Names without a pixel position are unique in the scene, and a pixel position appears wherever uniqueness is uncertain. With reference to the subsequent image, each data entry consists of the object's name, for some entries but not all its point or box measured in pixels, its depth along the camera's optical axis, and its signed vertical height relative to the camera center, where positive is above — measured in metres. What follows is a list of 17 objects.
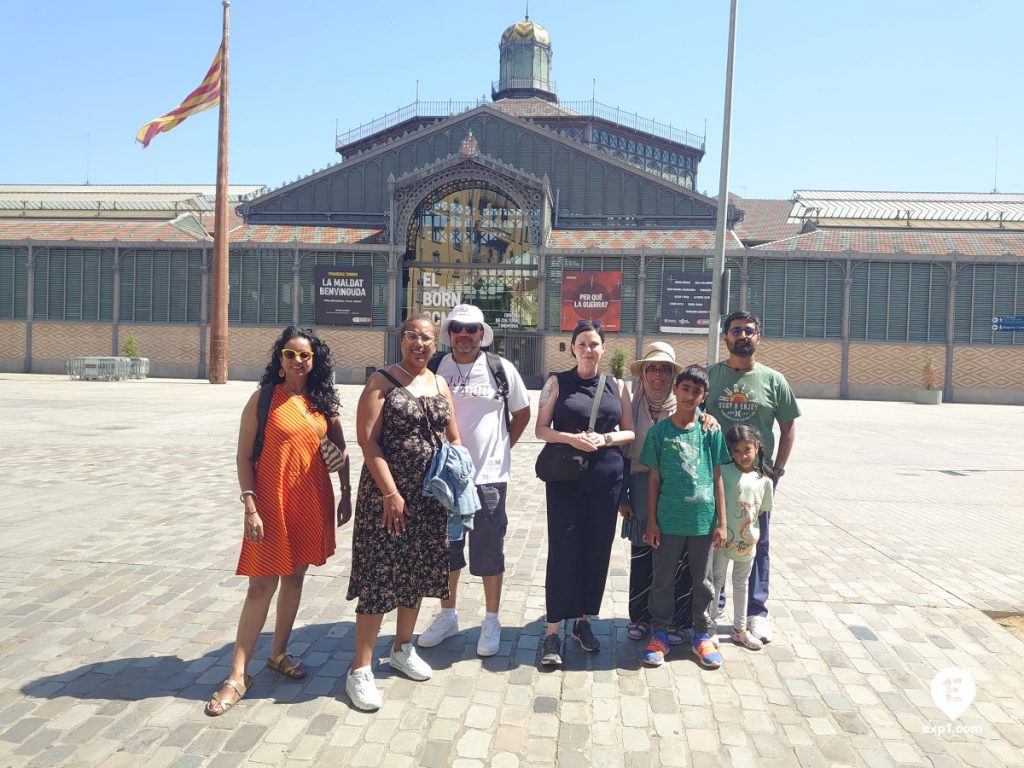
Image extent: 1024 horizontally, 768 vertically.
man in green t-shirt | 4.47 -0.33
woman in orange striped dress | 3.59 -0.72
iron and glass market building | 31.08 +3.29
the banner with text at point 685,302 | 31.48 +2.05
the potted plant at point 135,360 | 31.30 -0.98
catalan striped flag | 26.09 +8.58
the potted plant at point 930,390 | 29.36 -1.34
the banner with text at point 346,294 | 32.88 +2.13
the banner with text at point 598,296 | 32.03 +2.28
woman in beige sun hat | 4.33 -0.89
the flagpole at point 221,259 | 27.55 +2.99
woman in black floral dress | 3.55 -0.79
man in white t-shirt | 4.15 -0.51
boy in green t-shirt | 4.12 -0.87
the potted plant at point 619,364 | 27.78 -0.57
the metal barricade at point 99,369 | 29.78 -1.33
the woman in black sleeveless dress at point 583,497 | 4.13 -0.84
